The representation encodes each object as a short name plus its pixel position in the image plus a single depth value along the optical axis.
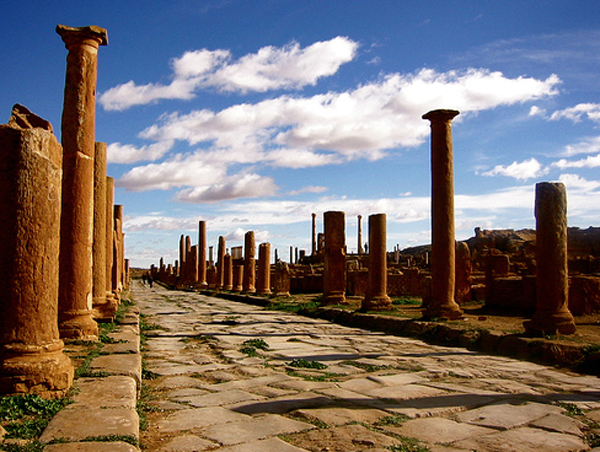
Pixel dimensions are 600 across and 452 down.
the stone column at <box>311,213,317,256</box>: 63.58
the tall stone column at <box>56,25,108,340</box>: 7.87
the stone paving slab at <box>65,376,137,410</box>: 4.18
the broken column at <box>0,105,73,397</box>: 4.46
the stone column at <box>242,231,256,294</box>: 27.23
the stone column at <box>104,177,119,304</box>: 13.87
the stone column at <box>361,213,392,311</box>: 14.57
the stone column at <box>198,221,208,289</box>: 35.34
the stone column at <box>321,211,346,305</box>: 16.72
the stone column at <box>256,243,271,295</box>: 24.73
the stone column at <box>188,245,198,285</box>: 36.72
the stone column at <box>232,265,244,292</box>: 30.02
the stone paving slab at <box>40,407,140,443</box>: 3.43
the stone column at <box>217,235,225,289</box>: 34.07
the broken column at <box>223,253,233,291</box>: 32.72
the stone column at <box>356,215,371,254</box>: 68.59
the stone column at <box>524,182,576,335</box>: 8.90
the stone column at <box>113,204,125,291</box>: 18.38
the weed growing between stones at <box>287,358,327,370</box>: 6.87
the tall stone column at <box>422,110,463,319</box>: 11.80
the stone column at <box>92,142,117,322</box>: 10.85
